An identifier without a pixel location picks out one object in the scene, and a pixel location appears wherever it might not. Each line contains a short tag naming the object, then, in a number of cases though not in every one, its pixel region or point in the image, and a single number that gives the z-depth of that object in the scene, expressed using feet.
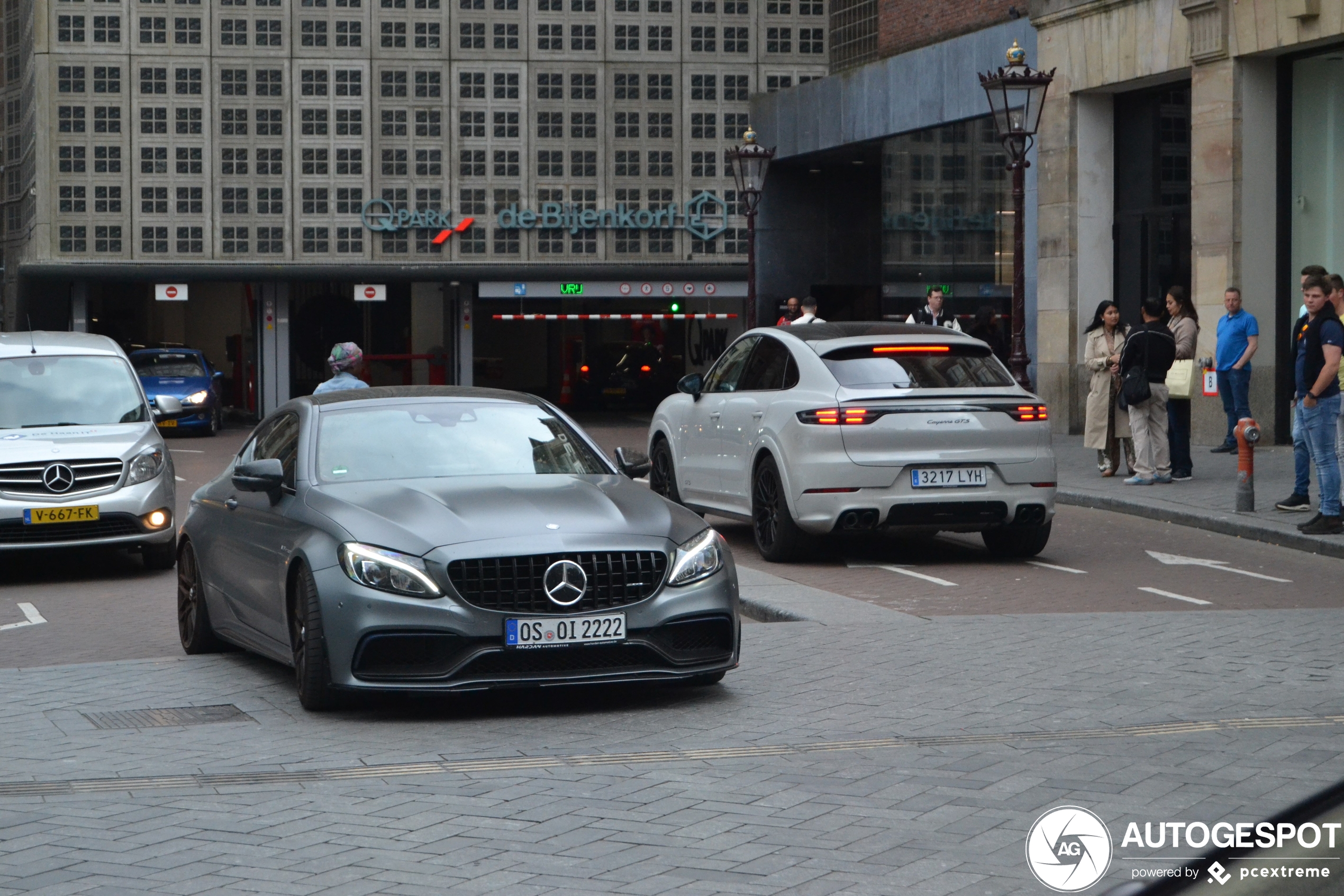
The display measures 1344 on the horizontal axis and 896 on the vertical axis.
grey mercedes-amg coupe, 22.43
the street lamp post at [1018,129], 66.74
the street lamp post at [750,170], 91.71
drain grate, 22.88
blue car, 108.68
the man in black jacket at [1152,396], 54.54
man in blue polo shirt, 63.31
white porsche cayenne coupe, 38.83
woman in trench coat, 57.98
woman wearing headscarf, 37.14
